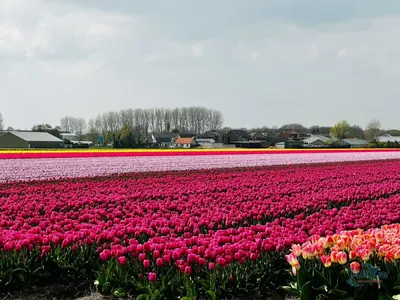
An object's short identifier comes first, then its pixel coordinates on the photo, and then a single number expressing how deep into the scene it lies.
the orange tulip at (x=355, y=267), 4.09
